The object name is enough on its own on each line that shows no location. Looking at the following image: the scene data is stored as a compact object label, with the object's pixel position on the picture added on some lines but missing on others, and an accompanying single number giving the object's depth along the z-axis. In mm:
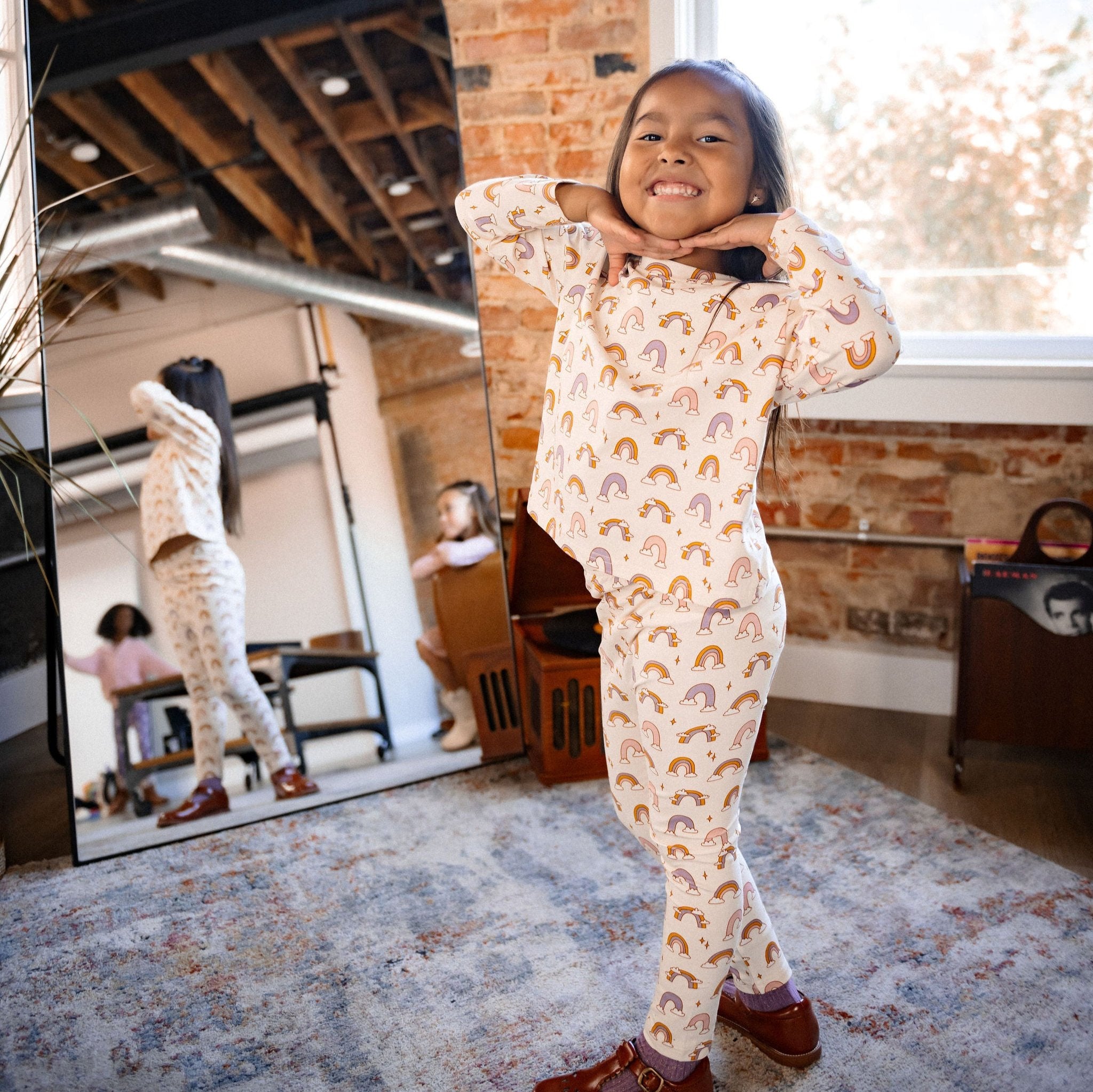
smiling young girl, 1218
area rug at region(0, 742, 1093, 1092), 1534
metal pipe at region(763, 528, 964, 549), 2621
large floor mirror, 2213
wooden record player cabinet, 2322
